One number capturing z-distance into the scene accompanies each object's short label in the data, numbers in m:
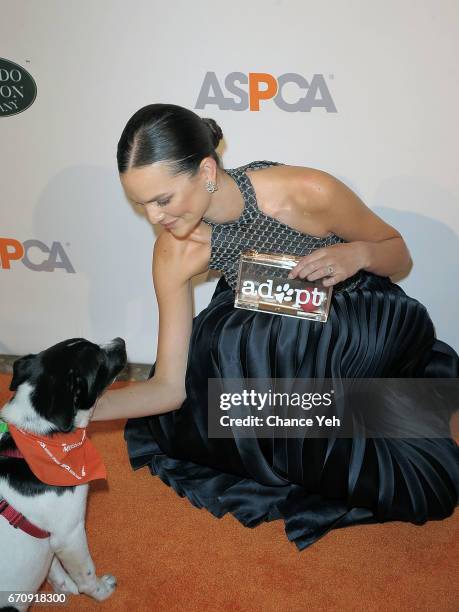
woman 1.63
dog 1.42
